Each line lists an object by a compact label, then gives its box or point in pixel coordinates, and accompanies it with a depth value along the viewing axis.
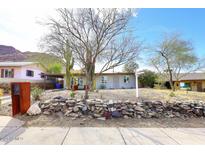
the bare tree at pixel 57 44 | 7.55
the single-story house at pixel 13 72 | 12.90
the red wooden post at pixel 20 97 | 4.23
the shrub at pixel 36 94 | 5.55
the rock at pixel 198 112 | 4.45
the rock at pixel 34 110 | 4.13
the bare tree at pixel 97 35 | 7.01
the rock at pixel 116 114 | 4.09
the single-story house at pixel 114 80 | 16.01
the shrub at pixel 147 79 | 16.18
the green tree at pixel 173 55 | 12.13
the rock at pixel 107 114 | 4.06
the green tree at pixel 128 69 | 14.81
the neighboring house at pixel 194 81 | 21.03
